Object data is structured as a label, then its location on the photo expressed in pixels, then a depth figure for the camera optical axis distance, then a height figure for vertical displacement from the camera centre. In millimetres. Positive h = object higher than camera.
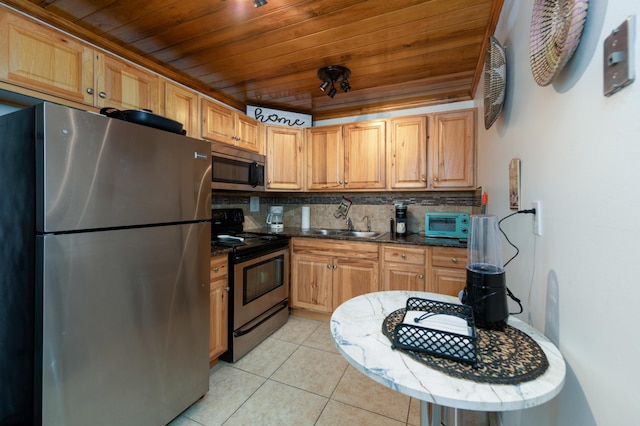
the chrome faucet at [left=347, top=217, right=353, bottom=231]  3205 -183
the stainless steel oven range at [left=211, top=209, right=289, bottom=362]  2084 -647
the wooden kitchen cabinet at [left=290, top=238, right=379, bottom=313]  2574 -639
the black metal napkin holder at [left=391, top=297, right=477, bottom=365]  685 -367
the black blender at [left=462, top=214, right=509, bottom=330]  852 -232
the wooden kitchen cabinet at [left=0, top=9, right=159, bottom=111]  1271 +800
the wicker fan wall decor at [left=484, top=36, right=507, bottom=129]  1302 +694
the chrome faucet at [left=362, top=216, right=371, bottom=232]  3137 -154
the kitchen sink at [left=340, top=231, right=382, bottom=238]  2947 -270
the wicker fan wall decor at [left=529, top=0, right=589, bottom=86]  646 +495
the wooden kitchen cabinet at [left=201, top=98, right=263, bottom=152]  2297 +804
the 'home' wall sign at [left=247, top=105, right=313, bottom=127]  3004 +1113
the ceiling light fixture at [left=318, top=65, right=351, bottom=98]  2189 +1164
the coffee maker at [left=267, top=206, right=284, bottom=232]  3344 -98
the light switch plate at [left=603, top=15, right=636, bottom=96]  493 +310
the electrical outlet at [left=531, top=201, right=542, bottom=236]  923 -25
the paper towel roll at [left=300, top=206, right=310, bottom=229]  3371 -93
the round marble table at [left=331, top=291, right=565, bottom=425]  557 -399
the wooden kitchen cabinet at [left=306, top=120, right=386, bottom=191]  2838 +612
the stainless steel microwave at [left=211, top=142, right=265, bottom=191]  2305 +401
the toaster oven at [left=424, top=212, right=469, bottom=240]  2494 -136
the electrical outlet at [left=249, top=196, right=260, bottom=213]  3227 +69
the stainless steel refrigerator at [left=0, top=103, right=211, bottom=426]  1015 -268
